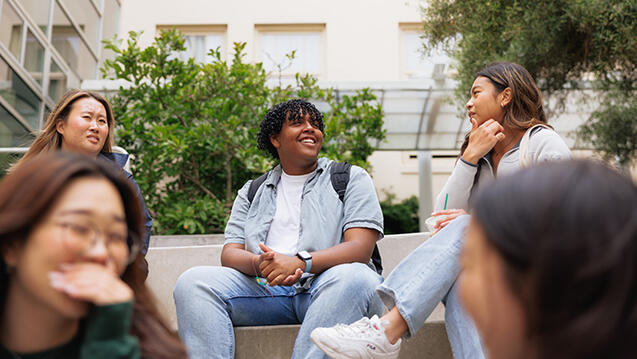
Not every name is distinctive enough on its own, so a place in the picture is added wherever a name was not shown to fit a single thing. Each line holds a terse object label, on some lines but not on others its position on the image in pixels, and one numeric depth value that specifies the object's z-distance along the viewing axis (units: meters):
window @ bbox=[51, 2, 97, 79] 8.41
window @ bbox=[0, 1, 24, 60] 6.74
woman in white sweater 2.60
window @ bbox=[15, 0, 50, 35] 7.43
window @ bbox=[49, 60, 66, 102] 8.23
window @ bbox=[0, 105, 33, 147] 6.68
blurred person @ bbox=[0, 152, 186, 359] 1.41
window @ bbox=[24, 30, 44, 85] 7.40
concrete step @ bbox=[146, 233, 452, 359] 3.22
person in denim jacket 2.94
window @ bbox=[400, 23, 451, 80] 13.58
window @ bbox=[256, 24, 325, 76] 13.77
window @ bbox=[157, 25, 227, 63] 13.80
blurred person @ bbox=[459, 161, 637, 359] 1.13
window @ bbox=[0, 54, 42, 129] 6.75
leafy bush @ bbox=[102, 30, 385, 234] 6.68
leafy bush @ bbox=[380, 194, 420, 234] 12.13
